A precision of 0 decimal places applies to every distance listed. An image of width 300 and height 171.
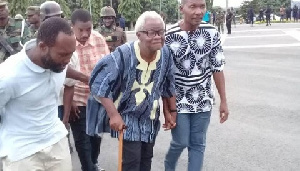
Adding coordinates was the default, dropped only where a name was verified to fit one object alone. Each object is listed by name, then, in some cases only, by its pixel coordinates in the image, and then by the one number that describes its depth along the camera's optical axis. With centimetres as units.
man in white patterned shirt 265
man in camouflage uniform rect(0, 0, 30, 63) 324
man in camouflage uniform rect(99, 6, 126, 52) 436
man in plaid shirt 302
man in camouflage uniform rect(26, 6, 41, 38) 413
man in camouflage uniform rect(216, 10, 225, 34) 1956
